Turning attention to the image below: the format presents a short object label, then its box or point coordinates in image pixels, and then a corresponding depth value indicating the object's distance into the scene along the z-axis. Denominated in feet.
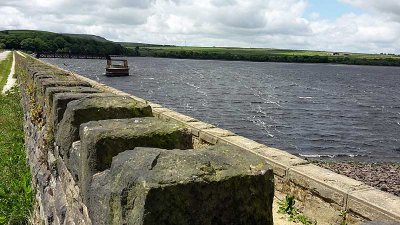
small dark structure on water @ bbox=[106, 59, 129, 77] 265.26
